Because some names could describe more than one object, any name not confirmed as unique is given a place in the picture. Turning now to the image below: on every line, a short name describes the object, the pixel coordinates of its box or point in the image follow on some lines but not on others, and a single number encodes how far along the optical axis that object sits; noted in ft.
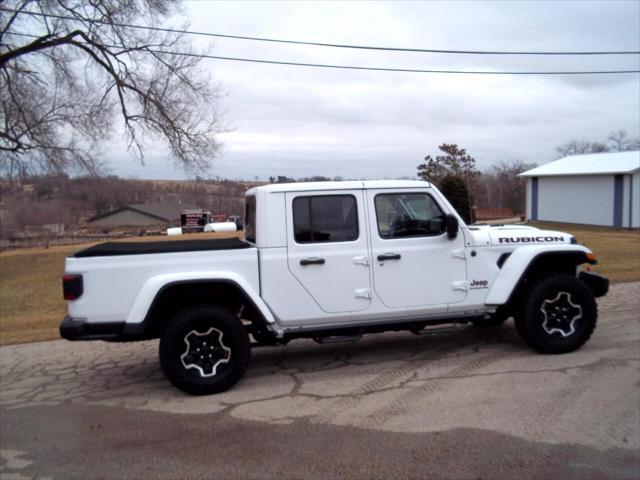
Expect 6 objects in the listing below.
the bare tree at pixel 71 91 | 69.51
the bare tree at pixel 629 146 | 211.49
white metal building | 101.50
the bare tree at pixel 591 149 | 224.90
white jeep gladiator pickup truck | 18.26
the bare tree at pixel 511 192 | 140.67
